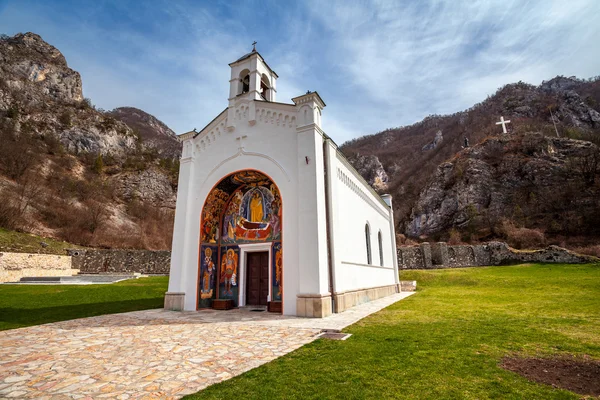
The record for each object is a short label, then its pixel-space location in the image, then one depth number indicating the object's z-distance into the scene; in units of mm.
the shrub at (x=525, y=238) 27767
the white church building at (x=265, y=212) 9516
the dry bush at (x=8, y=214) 27500
